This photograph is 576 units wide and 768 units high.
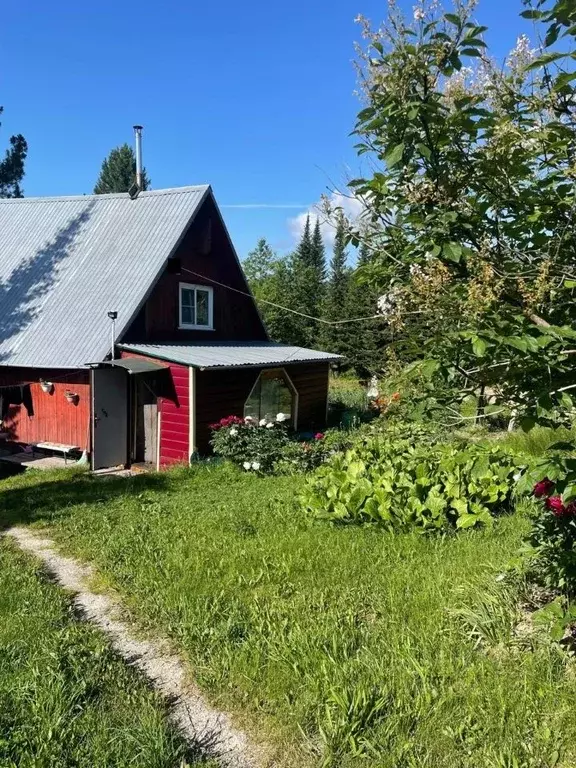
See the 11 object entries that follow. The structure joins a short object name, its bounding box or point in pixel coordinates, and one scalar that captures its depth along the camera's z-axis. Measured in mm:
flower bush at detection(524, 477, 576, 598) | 3387
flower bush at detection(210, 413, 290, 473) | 11367
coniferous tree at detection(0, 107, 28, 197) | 33906
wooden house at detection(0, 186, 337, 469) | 12711
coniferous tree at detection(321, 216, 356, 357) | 33375
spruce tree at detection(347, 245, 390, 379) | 30891
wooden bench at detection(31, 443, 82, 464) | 12883
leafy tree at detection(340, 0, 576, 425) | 2514
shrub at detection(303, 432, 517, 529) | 6051
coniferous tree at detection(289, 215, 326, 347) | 36566
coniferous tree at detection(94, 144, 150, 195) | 51125
